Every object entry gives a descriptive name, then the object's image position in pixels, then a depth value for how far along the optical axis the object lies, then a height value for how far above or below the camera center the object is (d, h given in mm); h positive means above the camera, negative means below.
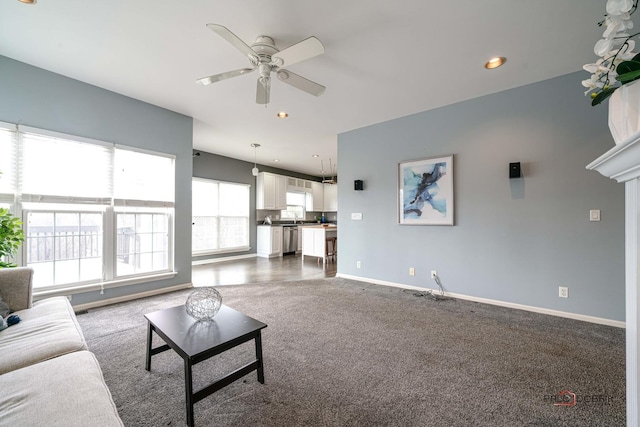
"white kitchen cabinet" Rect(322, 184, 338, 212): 9000 +715
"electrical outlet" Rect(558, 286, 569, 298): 2686 -864
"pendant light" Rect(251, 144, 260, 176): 5340 +1624
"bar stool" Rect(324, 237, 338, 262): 6039 -800
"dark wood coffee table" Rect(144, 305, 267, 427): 1280 -716
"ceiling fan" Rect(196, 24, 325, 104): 1829 +1305
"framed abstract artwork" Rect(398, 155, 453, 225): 3411 +369
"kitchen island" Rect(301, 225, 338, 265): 5828 -540
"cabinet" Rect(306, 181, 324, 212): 8672 +725
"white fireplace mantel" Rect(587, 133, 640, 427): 755 -147
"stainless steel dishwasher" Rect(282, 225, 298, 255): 7266 -669
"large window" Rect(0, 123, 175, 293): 2570 +171
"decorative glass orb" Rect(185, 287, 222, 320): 1670 -603
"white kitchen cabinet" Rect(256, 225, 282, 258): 6855 -670
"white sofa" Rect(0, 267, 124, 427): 843 -677
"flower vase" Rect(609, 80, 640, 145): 748 +336
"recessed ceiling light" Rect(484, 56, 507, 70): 2404 +1572
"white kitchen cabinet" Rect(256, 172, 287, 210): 6977 +790
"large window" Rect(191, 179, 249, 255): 5934 +34
